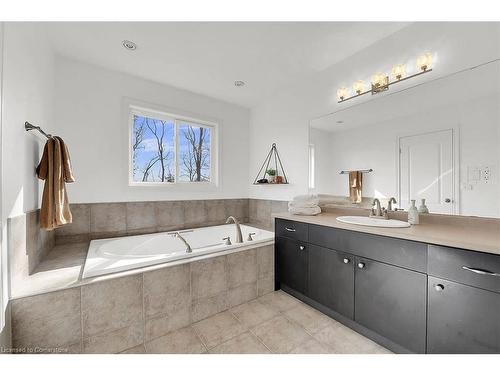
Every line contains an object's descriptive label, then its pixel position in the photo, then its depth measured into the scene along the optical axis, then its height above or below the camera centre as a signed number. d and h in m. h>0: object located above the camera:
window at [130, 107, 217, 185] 2.59 +0.51
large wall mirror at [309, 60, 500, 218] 1.39 +0.33
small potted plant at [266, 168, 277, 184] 2.86 +0.15
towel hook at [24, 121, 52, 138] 1.35 +0.39
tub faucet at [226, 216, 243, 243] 2.17 -0.50
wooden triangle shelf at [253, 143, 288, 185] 2.84 +0.21
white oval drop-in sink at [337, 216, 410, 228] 1.53 -0.29
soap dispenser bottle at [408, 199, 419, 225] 1.58 -0.23
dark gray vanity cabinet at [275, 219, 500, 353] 1.03 -0.64
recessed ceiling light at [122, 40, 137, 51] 1.86 +1.28
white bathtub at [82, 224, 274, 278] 1.50 -0.56
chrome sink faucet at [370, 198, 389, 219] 1.81 -0.23
